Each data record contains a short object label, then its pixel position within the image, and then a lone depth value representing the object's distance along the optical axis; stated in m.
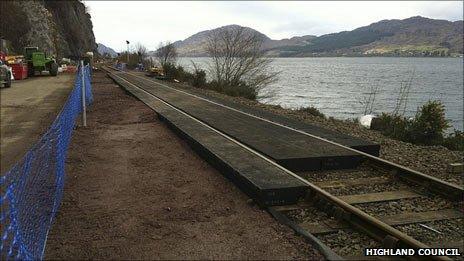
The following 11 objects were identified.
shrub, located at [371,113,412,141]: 14.86
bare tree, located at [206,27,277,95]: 35.16
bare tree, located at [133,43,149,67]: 68.12
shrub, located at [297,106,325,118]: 21.31
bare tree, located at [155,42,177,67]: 64.56
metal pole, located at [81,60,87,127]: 13.10
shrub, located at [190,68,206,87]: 34.88
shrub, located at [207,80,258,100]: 29.97
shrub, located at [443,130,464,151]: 13.76
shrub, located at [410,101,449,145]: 14.34
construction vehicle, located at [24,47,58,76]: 33.88
